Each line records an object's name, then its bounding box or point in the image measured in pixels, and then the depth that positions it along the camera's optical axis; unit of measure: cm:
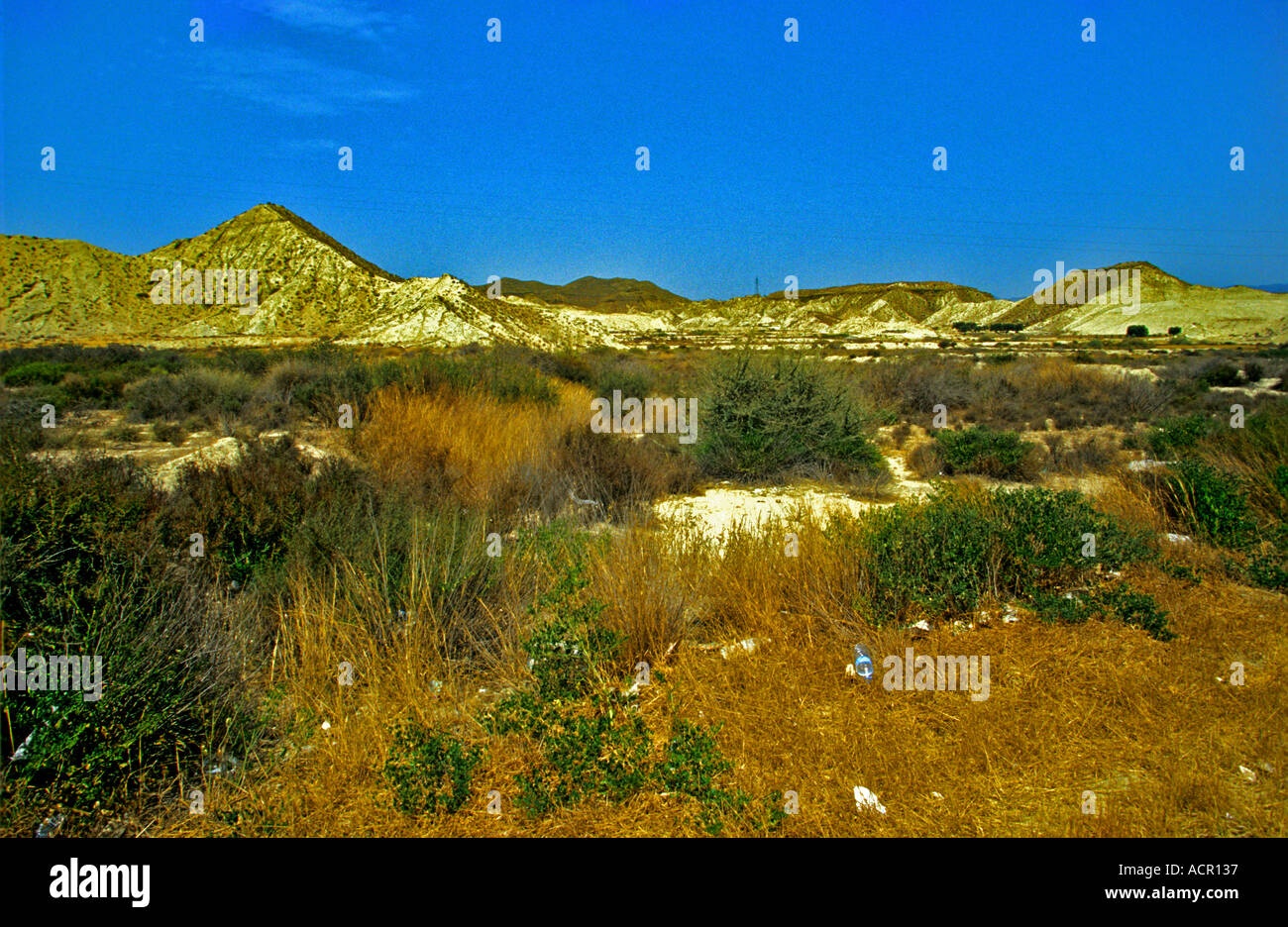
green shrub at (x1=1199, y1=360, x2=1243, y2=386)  1844
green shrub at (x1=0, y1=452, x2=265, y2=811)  238
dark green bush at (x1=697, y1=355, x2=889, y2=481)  945
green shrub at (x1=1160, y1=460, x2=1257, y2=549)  523
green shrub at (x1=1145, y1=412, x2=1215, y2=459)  801
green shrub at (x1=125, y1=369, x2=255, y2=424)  1177
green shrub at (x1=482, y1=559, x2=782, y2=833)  253
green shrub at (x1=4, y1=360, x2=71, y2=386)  1590
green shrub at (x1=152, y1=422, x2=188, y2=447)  1039
